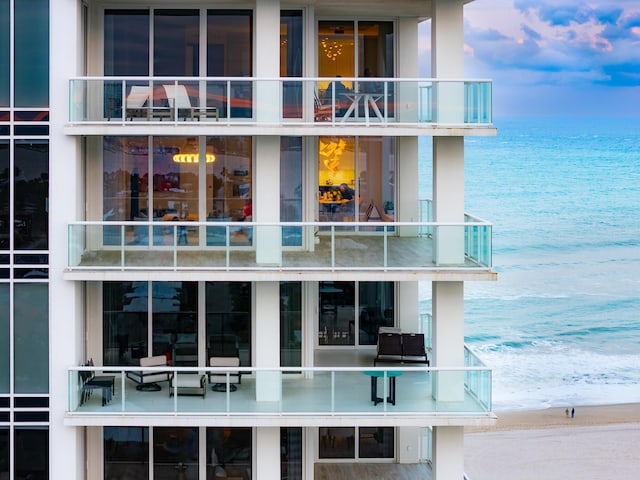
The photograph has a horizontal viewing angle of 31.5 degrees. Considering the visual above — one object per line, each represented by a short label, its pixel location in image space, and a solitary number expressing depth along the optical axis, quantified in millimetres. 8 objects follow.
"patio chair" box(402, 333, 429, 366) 21766
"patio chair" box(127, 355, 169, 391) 19859
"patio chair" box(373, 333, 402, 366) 21734
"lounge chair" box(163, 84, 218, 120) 19750
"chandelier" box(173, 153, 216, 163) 20922
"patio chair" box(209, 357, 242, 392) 19891
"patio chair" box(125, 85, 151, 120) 19781
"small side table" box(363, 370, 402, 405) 19516
